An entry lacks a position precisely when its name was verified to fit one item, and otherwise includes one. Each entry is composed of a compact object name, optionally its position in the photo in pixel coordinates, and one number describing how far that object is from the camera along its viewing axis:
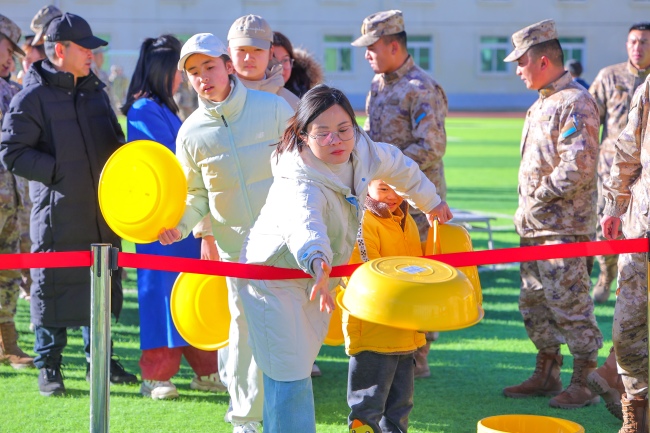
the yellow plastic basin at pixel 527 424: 8.92
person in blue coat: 12.46
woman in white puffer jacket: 8.42
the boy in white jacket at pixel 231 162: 10.09
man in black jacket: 12.16
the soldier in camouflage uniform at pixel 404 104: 13.10
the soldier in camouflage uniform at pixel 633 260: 9.50
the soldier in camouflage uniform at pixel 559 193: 11.52
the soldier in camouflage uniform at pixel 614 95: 17.55
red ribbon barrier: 8.69
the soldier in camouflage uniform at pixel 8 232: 14.00
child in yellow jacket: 9.52
